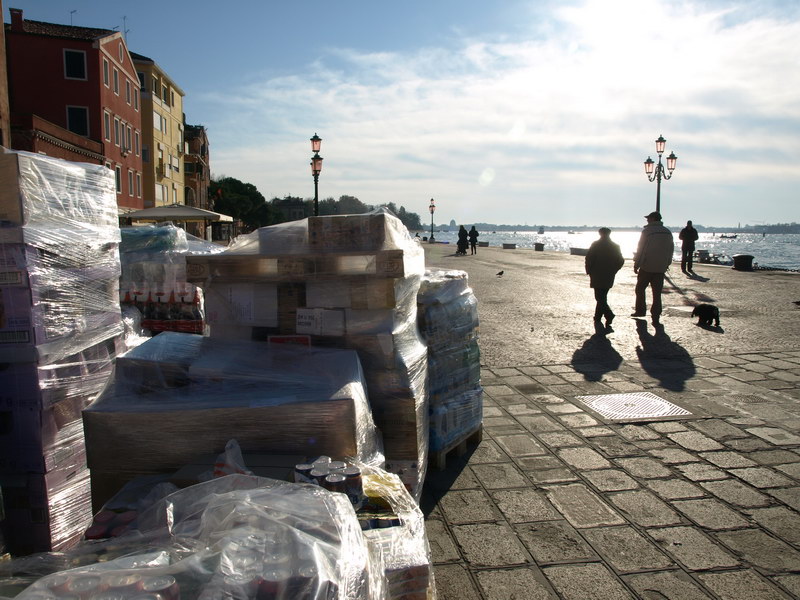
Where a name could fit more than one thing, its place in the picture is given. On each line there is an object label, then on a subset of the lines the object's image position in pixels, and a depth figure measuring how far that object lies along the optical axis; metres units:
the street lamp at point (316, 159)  19.80
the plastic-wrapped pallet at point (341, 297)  3.70
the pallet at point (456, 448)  4.51
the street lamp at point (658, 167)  24.81
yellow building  48.72
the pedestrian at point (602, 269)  10.95
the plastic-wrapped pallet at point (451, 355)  4.56
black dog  10.57
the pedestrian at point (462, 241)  35.72
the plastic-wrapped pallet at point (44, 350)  3.34
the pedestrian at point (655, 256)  10.87
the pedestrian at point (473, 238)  36.19
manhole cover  5.77
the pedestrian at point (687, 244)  22.09
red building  33.47
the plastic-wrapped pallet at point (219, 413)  3.02
